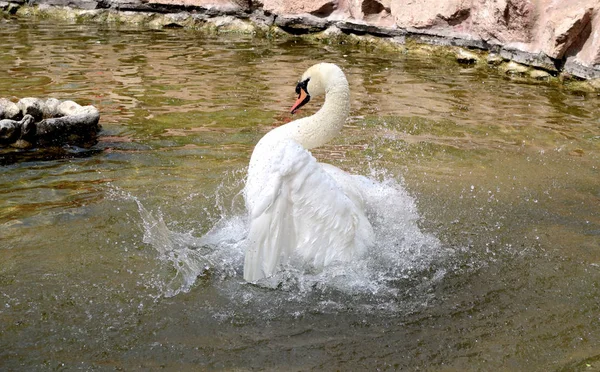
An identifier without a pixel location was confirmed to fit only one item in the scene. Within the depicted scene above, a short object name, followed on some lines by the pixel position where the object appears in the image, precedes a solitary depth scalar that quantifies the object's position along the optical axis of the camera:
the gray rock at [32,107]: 12.45
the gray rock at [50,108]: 12.77
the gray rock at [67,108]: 12.83
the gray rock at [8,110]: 12.23
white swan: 6.93
